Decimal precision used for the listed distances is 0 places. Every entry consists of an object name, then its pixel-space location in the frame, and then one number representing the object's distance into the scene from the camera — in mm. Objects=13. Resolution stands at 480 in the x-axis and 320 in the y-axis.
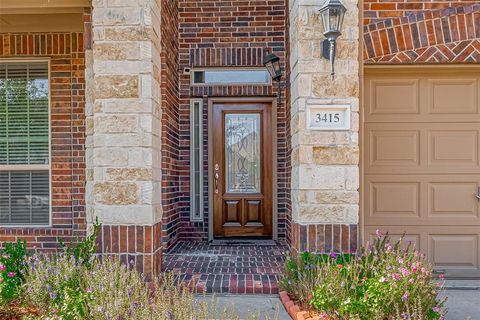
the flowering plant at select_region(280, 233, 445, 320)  2441
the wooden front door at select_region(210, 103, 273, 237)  5328
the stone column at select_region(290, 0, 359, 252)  3281
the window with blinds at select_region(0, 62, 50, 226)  4633
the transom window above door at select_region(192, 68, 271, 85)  5223
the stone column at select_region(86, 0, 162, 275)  3309
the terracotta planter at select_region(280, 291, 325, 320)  2699
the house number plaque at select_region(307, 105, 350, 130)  3291
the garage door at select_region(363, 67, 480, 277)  3848
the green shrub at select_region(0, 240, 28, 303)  2701
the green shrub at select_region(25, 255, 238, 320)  2268
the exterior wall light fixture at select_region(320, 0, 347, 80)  3166
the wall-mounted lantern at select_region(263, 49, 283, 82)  4562
